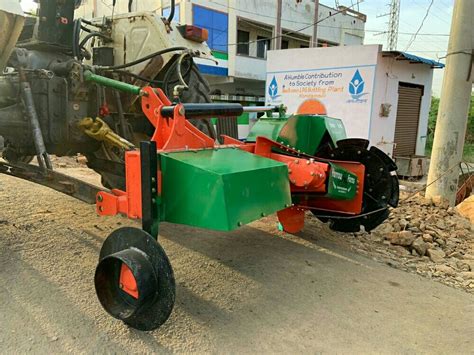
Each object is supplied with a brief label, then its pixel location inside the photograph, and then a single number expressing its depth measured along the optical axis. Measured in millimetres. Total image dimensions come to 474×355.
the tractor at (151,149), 1919
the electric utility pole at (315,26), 23641
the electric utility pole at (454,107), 5016
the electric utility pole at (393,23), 26484
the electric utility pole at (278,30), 21422
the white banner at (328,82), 8102
